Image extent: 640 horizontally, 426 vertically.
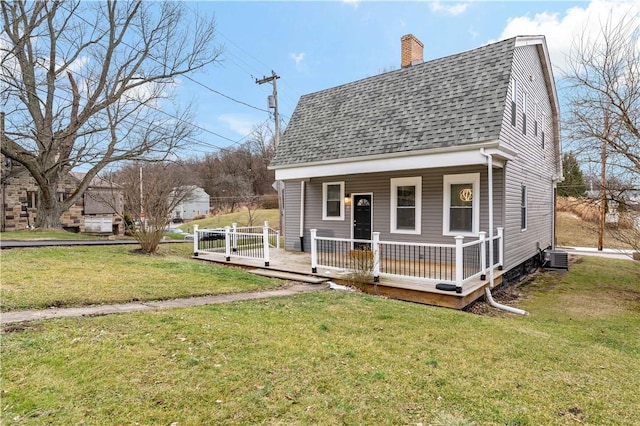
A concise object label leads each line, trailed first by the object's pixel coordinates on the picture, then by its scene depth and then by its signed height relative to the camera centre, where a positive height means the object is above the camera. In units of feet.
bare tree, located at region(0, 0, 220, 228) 54.70 +21.06
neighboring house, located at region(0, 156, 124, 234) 73.77 +1.35
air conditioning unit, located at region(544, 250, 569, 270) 41.27 -6.25
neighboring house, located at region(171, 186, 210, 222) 179.01 +0.83
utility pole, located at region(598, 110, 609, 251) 29.09 +3.53
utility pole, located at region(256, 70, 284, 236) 66.39 +20.34
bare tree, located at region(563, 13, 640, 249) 28.40 +8.69
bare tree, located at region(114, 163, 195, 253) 36.47 -0.03
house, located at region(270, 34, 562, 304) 28.73 +4.66
